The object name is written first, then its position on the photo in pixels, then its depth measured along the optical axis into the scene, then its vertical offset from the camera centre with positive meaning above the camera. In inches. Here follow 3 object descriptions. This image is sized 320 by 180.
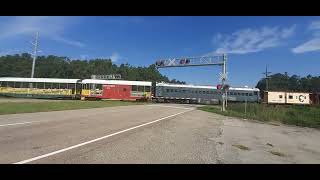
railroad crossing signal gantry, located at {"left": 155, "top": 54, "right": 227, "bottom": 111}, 720.4 +166.6
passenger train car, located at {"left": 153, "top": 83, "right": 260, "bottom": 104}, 1046.7 -7.9
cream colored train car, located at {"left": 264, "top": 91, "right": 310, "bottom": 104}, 1018.5 -21.5
